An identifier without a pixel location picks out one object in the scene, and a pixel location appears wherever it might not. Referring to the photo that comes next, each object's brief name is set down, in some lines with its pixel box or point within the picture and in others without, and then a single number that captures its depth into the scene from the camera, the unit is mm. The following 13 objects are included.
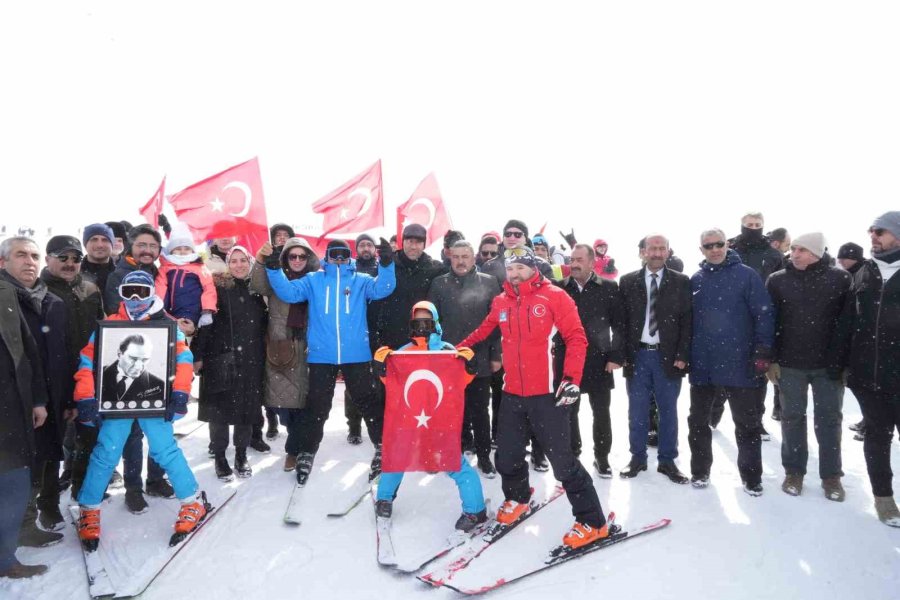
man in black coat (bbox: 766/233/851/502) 4883
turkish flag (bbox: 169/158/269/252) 6852
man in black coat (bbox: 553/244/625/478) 5469
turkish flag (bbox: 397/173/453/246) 10203
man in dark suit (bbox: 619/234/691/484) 5266
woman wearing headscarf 5270
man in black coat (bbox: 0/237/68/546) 3812
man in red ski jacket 3994
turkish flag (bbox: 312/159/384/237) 9391
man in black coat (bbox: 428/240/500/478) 5414
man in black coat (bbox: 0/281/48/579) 3496
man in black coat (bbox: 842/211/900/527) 4395
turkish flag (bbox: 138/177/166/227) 9367
